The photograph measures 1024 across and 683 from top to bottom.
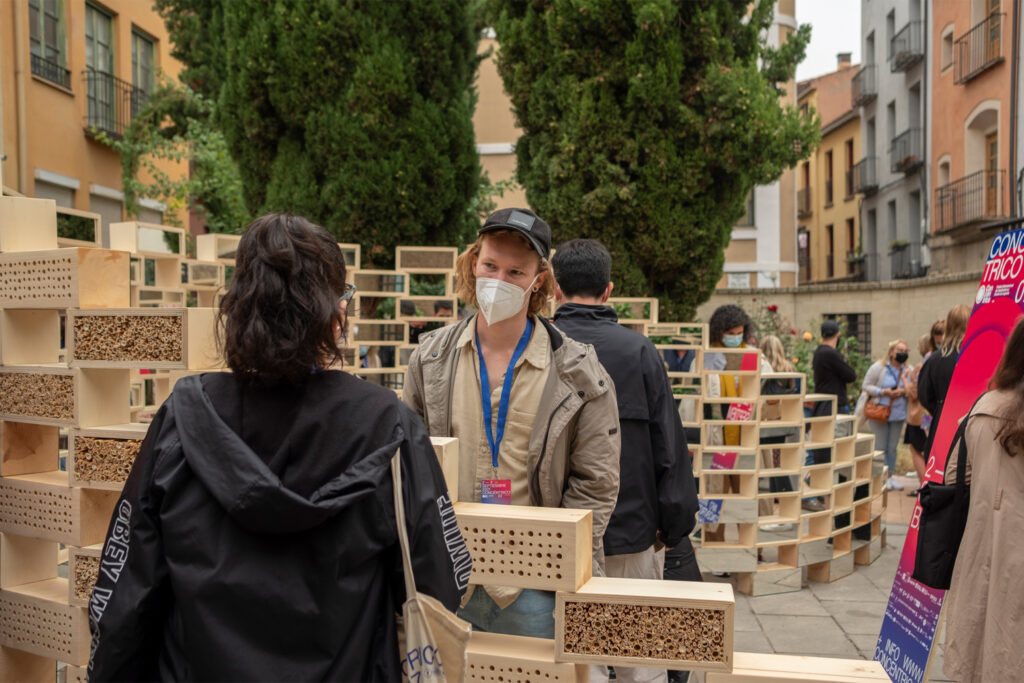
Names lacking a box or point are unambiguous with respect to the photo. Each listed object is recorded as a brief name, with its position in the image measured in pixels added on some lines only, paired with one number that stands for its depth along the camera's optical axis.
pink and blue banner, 3.74
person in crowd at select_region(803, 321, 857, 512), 9.00
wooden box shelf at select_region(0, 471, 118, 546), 3.20
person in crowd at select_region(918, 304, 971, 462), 6.44
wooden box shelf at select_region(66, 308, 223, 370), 2.94
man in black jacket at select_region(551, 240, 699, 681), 3.36
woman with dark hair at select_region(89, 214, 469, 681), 1.56
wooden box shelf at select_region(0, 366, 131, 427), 3.18
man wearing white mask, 2.66
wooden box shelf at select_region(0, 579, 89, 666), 3.19
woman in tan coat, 2.99
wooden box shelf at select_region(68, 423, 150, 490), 3.12
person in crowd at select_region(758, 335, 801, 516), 6.52
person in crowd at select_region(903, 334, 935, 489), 8.95
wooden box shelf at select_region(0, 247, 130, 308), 3.13
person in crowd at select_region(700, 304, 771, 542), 6.42
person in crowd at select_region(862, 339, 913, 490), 9.60
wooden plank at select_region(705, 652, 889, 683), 2.32
